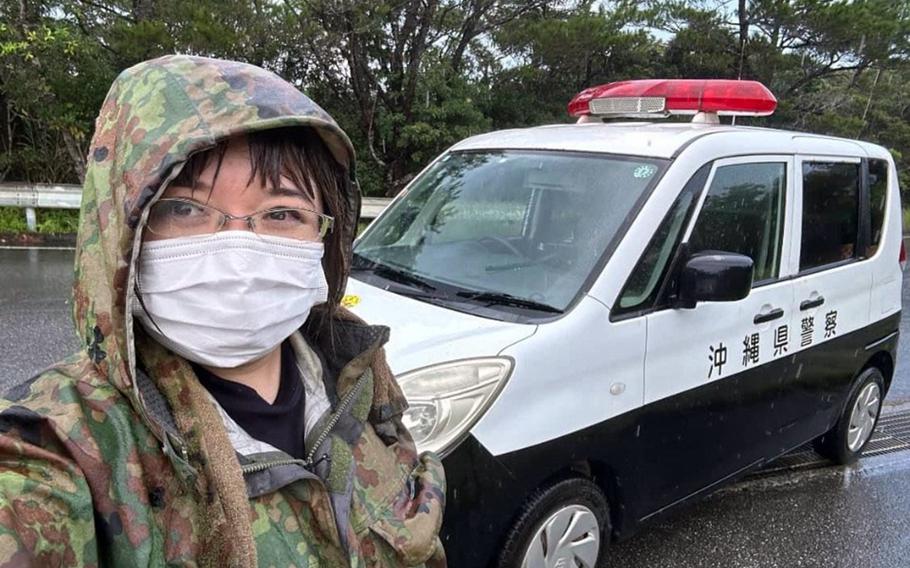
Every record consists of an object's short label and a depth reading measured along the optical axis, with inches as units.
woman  35.7
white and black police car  91.0
